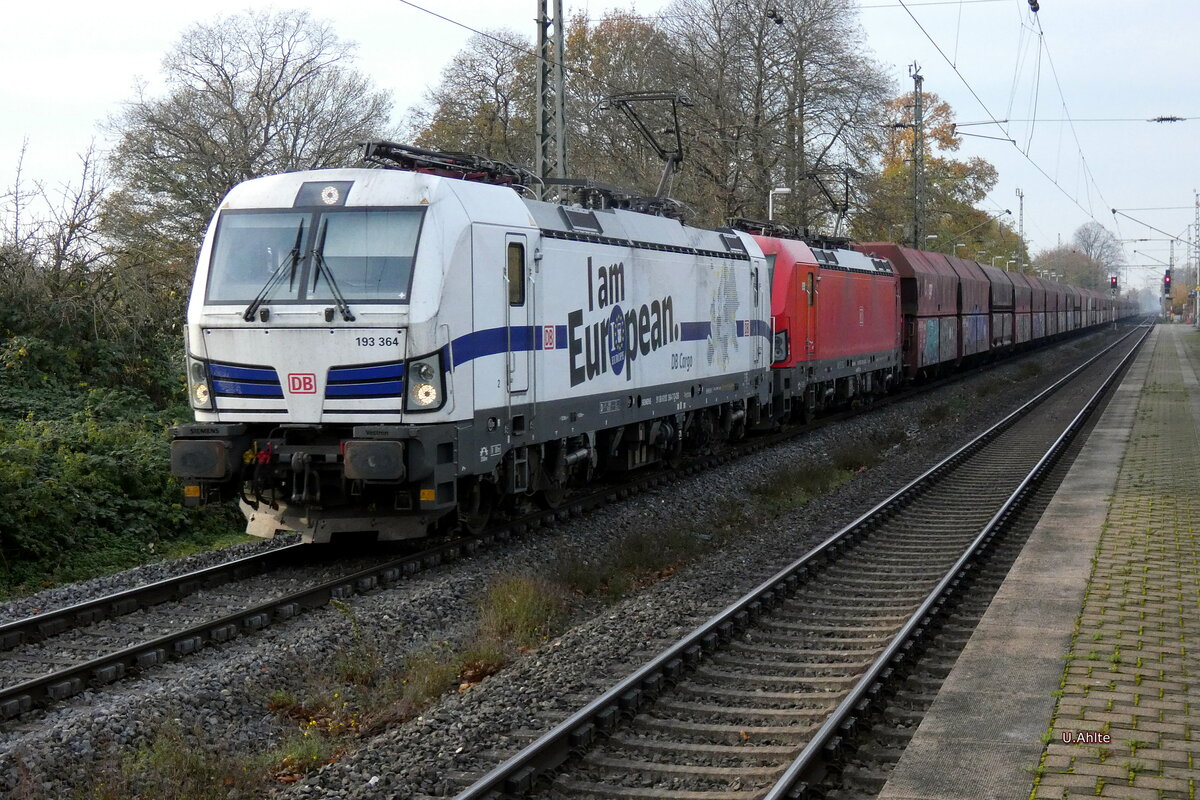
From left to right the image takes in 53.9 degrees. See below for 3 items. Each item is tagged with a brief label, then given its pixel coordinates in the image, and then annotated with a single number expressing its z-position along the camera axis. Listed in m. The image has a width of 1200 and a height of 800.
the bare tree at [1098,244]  194.11
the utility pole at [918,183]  39.56
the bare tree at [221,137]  29.92
